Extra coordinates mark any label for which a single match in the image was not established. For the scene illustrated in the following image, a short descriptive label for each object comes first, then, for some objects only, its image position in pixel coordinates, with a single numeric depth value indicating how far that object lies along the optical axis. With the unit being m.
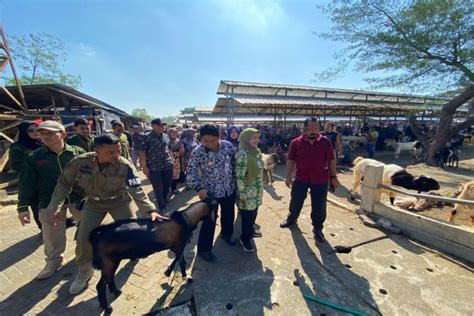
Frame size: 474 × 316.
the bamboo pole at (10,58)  6.71
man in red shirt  3.03
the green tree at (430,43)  8.25
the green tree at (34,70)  17.80
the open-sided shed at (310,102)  10.47
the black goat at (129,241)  1.75
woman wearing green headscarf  2.71
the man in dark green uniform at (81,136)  3.35
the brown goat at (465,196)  3.67
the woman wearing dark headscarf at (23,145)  3.09
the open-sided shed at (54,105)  7.19
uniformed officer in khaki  1.99
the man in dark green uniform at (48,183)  2.30
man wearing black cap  3.96
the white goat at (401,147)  11.23
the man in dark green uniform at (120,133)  4.68
